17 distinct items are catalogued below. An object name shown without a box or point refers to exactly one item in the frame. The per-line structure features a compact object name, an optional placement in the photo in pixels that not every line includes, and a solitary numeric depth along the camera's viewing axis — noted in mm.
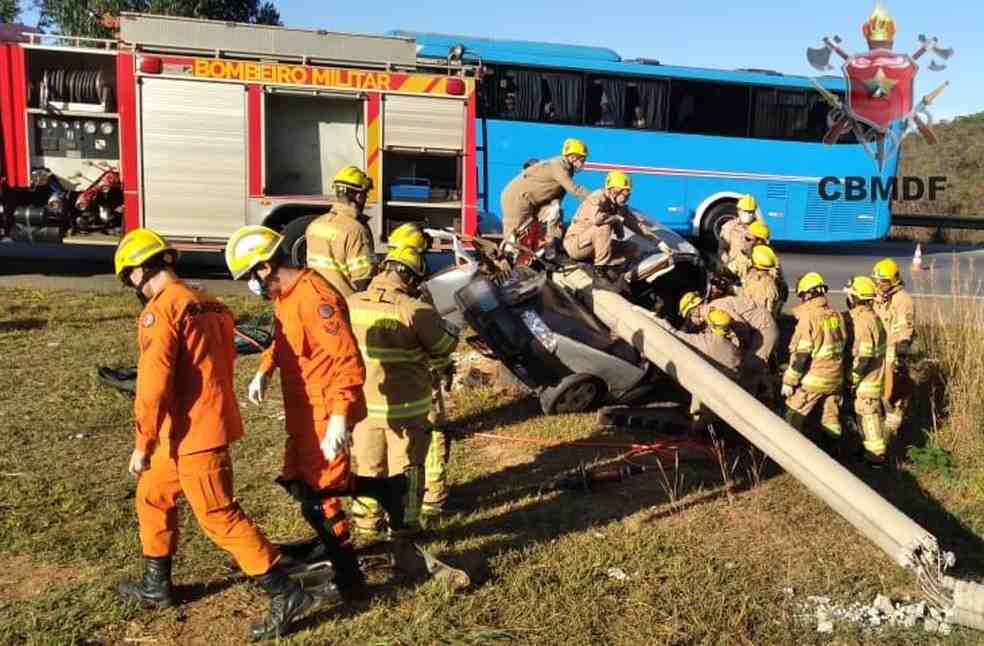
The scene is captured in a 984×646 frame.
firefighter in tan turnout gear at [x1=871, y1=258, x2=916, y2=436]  6645
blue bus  14648
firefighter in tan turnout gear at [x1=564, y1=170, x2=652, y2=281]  7199
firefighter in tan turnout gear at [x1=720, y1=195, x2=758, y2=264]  8445
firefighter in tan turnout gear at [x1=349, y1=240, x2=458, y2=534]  4129
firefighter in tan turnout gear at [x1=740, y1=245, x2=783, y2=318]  7352
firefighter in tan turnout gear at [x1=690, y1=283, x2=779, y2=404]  6672
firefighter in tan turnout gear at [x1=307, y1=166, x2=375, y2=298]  5660
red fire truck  10328
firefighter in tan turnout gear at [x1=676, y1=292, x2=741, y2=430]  6102
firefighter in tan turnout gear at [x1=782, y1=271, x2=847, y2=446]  5852
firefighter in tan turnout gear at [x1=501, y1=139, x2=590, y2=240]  7941
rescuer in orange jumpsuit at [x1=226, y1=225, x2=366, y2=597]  3557
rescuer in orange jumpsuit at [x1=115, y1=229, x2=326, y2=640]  3320
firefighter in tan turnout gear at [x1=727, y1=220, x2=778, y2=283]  8227
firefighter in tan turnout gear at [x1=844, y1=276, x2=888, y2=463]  5973
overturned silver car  6250
